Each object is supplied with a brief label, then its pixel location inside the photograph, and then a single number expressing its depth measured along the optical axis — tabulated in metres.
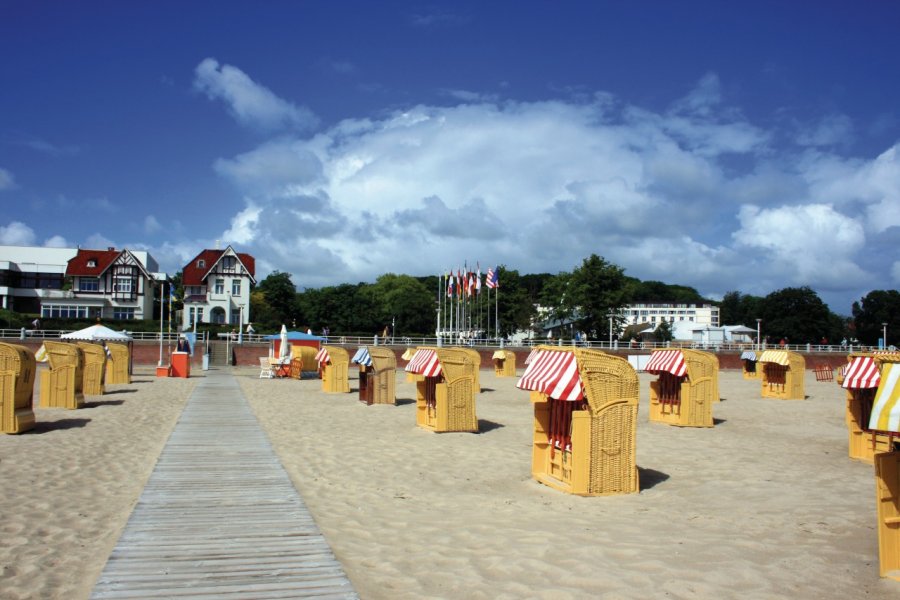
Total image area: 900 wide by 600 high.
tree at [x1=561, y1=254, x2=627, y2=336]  74.19
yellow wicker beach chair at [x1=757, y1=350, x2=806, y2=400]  26.05
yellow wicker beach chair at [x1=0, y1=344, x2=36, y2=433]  13.30
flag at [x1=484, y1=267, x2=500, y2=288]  49.77
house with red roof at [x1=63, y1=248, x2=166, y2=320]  70.75
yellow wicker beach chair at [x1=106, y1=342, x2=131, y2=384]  28.55
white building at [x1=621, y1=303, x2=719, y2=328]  159.38
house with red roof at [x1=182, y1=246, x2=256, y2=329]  72.75
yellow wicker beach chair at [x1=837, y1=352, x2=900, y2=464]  12.20
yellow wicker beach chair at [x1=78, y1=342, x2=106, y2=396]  22.73
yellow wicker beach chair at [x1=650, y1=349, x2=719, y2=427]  16.95
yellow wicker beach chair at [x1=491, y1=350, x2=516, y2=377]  39.41
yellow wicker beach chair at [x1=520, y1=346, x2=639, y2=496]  8.86
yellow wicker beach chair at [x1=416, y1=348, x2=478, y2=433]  14.66
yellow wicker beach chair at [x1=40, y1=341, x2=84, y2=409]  18.30
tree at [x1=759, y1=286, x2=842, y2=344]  103.75
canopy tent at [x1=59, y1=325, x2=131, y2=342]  29.42
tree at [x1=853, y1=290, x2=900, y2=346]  107.38
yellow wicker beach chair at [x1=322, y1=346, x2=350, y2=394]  25.73
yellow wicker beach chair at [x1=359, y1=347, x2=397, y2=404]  20.77
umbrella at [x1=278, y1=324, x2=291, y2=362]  35.25
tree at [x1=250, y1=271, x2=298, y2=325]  85.50
